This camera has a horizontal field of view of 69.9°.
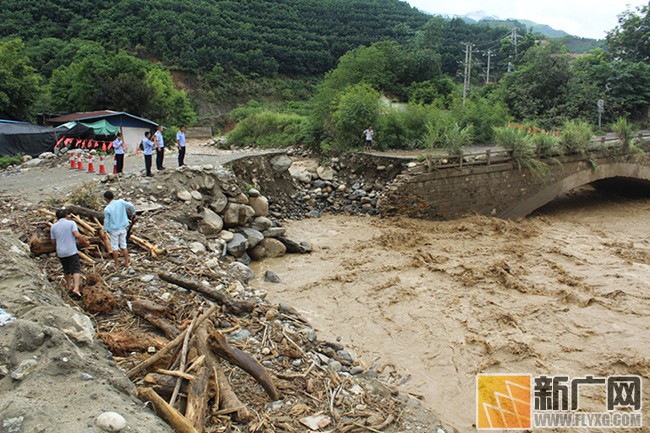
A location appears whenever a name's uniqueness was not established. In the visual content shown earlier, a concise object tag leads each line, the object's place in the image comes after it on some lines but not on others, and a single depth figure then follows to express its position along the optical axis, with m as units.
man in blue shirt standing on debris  7.43
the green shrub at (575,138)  17.84
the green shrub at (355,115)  19.78
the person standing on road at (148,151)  11.60
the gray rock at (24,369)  3.55
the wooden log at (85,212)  8.70
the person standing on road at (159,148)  12.80
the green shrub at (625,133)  19.09
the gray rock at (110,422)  3.16
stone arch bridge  16.34
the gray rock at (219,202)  12.43
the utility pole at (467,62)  34.83
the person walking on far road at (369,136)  18.95
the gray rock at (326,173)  19.03
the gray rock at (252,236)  12.23
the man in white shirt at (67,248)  6.38
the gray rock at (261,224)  13.22
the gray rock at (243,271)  9.61
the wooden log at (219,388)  4.62
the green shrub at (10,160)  15.79
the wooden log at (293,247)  13.00
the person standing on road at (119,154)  12.19
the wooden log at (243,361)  5.15
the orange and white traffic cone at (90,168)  14.03
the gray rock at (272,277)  10.73
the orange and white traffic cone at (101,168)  13.56
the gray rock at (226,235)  11.62
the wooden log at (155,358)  4.68
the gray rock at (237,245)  11.41
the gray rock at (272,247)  12.56
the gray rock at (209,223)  11.29
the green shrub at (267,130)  26.12
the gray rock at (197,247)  9.11
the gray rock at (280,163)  17.50
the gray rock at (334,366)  6.18
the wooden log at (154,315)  5.77
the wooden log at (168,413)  3.84
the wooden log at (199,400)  4.16
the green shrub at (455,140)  16.30
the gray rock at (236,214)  12.56
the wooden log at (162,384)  4.46
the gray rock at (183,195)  11.55
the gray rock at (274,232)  13.05
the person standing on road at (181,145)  13.08
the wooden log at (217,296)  7.04
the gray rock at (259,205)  13.95
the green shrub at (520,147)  16.94
